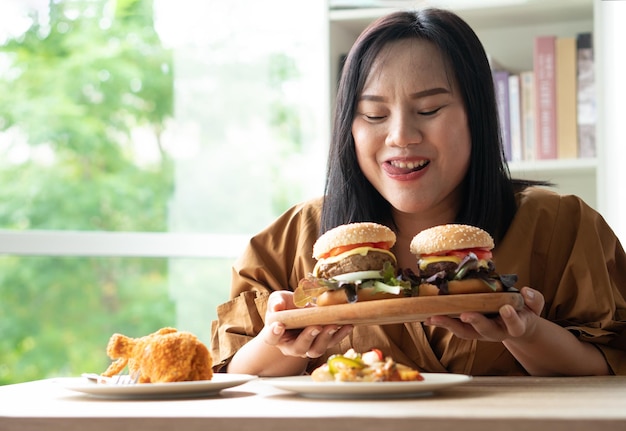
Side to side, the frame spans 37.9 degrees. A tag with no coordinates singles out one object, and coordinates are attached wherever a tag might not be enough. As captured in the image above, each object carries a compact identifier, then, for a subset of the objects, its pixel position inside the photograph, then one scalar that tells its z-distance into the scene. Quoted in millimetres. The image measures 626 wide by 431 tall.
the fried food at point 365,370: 1274
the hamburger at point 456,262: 1557
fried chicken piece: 1378
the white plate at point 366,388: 1203
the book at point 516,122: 2984
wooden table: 1006
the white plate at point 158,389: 1288
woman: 1929
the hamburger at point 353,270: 1590
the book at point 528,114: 2973
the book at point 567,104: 2926
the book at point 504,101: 2988
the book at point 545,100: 2945
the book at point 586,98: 2906
